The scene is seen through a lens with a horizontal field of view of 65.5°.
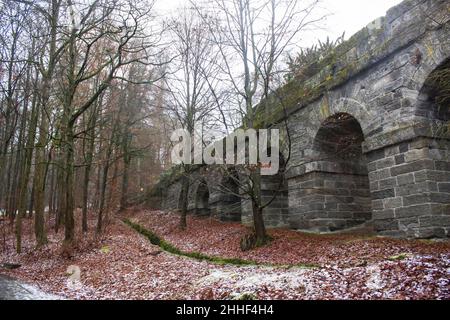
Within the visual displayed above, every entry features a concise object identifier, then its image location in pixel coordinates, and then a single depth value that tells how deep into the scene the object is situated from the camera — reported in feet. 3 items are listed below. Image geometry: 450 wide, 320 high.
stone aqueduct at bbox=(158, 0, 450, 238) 23.17
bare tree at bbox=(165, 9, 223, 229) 49.14
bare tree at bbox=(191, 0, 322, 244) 32.07
